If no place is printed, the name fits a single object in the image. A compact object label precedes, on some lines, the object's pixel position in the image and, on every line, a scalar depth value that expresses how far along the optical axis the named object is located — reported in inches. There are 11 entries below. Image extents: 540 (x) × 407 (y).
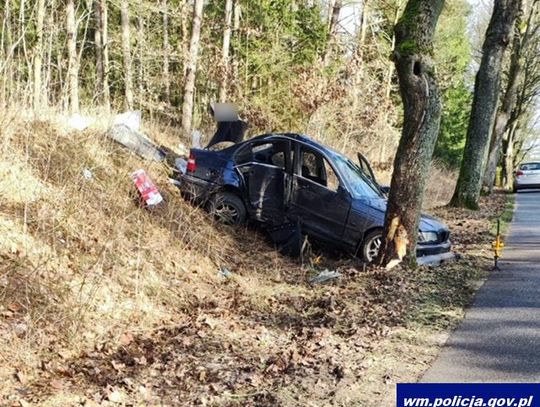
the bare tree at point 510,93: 930.1
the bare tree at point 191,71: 660.7
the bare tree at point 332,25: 835.4
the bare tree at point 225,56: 745.0
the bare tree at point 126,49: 711.7
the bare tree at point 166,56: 817.3
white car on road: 1058.7
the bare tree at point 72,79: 315.7
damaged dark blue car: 352.5
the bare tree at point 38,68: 277.7
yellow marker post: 316.2
